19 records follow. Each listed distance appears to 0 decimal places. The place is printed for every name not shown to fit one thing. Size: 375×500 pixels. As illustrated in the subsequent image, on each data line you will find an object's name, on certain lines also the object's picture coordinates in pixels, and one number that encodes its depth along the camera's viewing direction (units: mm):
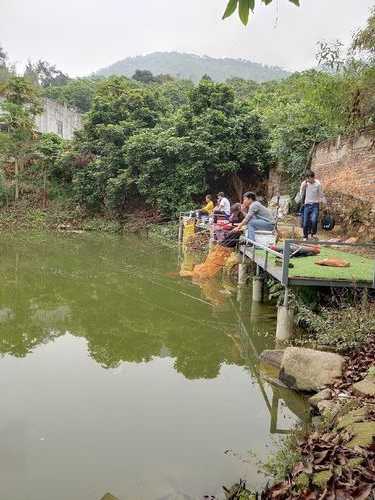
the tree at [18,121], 24906
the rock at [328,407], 4039
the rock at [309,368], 4868
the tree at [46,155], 26125
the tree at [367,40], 9820
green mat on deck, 6648
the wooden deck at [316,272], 6523
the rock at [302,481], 2898
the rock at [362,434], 3108
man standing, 10102
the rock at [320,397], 4492
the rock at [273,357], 5859
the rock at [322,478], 2805
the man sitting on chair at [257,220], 9867
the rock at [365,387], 4094
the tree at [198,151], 20469
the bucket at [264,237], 9230
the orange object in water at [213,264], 11768
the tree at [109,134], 23359
